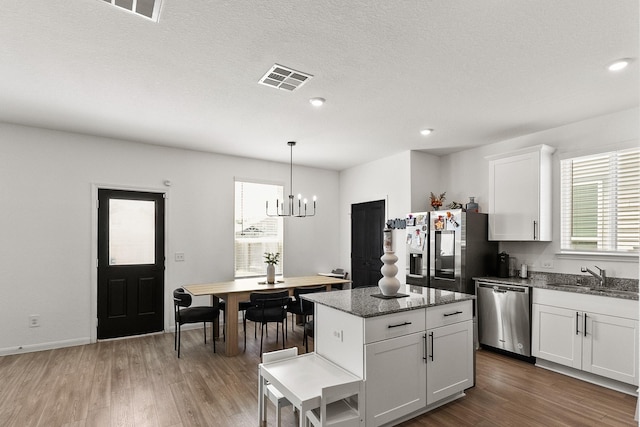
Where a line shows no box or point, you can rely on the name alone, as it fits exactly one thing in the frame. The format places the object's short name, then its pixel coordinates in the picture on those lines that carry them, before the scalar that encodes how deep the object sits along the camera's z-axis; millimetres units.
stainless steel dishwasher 3953
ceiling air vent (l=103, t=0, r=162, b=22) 2021
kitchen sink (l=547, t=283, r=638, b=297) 3362
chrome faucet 3771
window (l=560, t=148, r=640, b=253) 3682
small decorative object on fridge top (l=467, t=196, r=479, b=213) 4977
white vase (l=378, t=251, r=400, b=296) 2990
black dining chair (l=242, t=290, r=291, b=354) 4160
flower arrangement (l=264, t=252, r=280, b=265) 4993
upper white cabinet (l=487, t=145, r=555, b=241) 4203
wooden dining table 4172
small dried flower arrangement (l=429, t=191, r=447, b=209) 5445
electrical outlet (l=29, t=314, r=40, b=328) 4340
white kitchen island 2430
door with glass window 4832
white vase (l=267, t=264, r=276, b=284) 4879
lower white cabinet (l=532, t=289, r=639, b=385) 3193
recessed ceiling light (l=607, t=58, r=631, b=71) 2677
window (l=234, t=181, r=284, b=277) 6062
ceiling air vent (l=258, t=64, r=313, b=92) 2877
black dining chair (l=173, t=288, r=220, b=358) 4199
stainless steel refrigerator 4508
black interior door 6187
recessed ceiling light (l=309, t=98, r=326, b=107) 3484
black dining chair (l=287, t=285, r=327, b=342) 4570
